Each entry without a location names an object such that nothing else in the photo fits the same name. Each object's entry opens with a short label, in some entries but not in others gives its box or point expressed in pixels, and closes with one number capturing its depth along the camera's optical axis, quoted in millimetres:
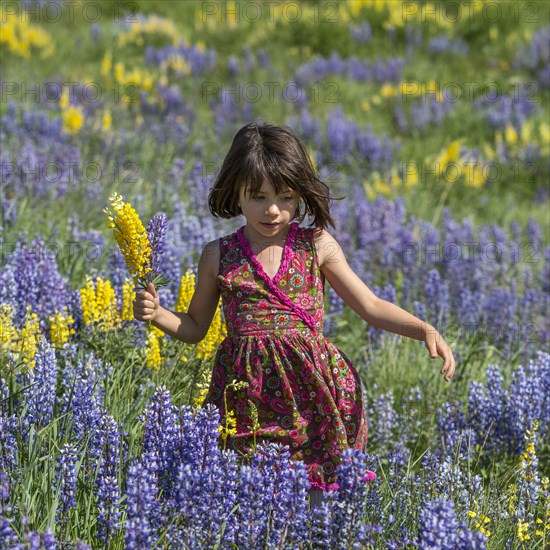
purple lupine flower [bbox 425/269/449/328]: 9703
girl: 5977
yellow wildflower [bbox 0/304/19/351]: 6926
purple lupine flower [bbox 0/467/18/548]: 4020
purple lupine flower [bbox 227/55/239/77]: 20469
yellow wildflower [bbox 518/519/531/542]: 5202
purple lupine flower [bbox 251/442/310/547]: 4594
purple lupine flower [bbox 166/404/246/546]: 4574
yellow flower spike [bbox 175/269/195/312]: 7090
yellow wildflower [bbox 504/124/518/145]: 17391
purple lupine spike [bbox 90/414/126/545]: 4676
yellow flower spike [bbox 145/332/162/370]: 7032
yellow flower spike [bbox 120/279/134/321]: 7578
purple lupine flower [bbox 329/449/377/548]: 4500
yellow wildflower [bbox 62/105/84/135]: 14406
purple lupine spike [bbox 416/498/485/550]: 4277
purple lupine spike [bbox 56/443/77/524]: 4852
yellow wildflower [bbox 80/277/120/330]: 7215
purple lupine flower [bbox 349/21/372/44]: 23844
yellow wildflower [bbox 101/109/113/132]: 14375
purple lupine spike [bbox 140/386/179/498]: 5031
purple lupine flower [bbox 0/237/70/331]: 7840
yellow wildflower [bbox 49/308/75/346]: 7305
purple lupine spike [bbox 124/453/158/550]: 4254
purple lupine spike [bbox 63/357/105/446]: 5605
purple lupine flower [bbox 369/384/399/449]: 7680
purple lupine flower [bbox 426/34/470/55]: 23156
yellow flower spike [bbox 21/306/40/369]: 6817
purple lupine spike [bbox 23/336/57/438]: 5789
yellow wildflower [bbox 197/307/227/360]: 7160
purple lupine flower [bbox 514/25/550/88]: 21922
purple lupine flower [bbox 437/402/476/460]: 7086
